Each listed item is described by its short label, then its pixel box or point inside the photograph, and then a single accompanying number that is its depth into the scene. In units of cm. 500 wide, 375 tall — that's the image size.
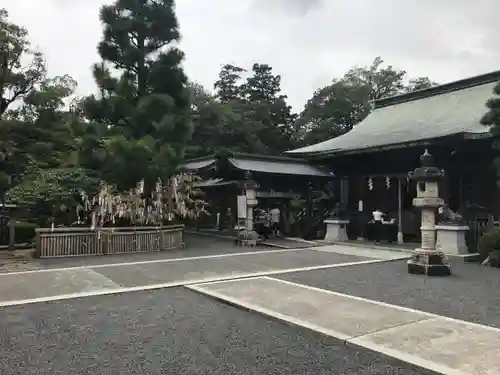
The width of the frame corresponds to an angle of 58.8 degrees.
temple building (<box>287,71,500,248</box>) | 1285
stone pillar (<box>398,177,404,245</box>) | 1422
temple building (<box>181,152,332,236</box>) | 1666
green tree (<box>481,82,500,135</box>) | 964
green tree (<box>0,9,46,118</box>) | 1739
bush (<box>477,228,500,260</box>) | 967
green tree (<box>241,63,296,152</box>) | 3278
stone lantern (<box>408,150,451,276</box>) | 831
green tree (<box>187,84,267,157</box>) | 2811
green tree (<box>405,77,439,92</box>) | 3325
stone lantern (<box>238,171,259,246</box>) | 1398
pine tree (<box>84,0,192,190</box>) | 1323
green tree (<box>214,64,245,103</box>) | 3816
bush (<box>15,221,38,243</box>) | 1355
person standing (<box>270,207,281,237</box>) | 1706
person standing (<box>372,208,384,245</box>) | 1466
